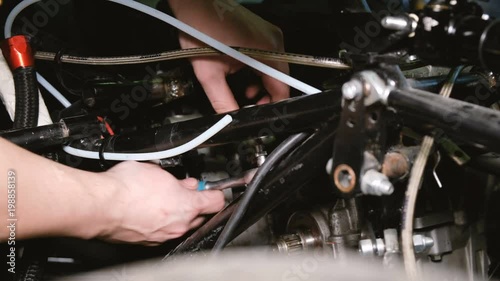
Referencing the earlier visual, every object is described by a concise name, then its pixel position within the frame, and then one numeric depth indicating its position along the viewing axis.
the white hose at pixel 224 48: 0.64
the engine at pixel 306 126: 0.45
